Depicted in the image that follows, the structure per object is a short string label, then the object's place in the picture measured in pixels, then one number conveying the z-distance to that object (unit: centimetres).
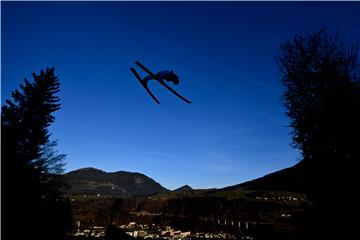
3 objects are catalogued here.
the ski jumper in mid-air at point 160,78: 1119
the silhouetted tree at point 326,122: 1069
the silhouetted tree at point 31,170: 1588
